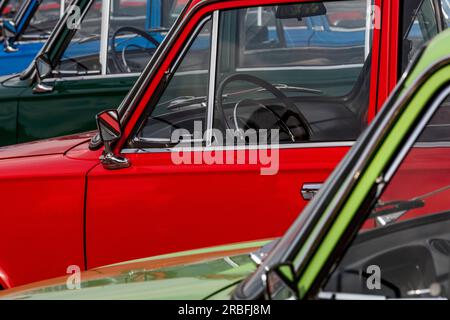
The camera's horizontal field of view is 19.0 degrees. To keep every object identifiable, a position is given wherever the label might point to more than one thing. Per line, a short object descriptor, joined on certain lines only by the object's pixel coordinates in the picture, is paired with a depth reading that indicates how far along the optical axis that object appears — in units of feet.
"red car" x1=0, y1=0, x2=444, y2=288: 16.85
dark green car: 26.44
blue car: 33.84
